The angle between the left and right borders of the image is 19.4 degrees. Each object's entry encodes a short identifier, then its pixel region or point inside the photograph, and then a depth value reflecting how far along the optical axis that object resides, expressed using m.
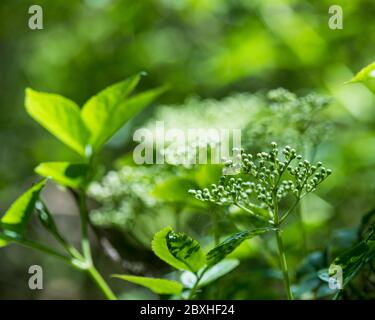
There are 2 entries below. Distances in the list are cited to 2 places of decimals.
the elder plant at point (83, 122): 0.63
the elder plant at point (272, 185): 0.56
